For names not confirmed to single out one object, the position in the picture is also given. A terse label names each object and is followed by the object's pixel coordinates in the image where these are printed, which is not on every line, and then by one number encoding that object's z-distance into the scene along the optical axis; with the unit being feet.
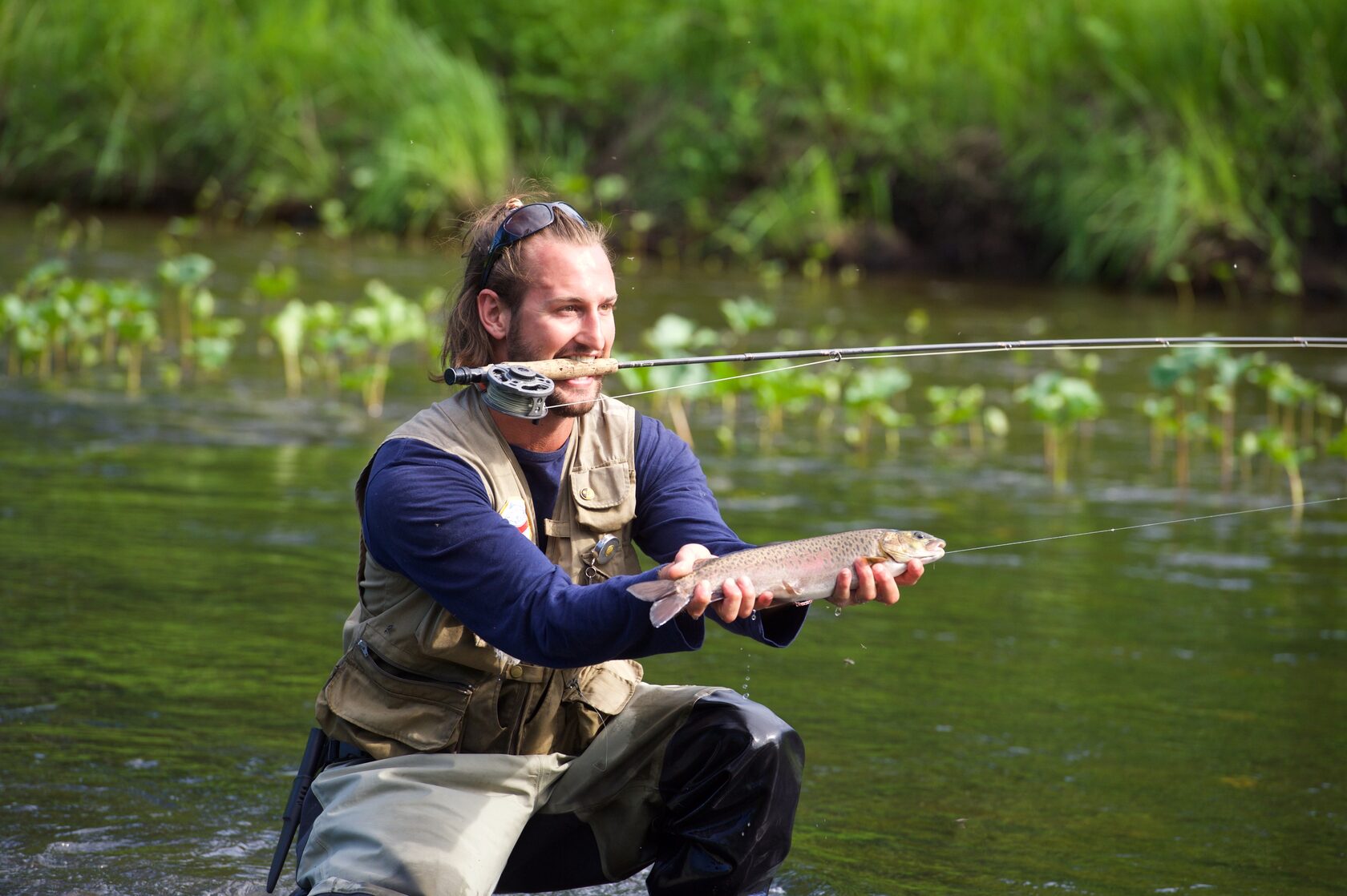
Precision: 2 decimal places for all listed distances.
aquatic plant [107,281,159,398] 55.98
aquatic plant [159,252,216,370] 60.18
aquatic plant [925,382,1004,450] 52.85
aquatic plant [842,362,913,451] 51.96
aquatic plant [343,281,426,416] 56.18
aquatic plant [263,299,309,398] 56.85
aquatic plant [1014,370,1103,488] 49.78
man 17.16
